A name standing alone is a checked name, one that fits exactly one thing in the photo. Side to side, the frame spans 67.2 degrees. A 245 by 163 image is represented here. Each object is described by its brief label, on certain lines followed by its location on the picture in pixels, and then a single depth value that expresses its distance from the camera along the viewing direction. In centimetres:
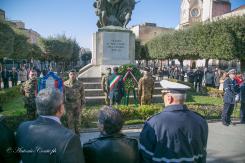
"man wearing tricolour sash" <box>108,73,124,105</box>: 815
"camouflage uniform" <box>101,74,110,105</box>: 839
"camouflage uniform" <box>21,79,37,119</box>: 562
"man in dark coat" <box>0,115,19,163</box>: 197
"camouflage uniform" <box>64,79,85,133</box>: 508
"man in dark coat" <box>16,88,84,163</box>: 171
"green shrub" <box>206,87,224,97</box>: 1234
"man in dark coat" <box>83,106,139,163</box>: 191
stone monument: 1138
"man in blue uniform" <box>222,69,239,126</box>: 668
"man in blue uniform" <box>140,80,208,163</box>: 207
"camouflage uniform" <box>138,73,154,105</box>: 765
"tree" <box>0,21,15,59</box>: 1630
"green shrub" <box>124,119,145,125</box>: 659
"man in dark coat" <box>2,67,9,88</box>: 1426
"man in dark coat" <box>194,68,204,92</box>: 1447
